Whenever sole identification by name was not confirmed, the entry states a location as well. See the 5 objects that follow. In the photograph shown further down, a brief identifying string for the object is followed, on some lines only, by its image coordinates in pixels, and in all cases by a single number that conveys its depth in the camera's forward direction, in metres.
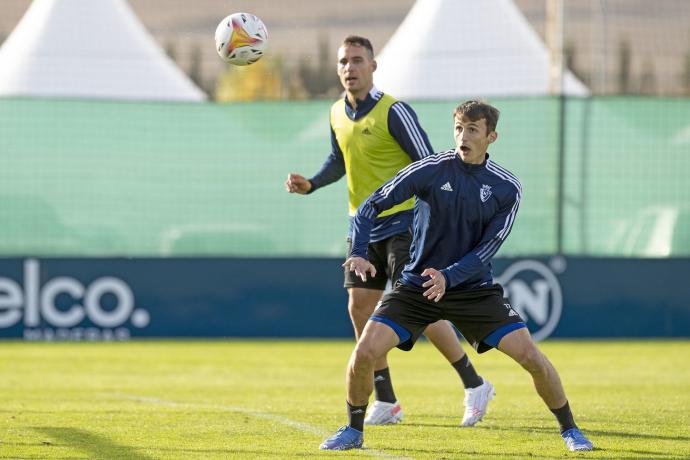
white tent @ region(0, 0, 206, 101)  38.66
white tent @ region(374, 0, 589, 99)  39.84
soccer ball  19.25
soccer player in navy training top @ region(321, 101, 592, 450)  14.85
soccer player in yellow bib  17.53
